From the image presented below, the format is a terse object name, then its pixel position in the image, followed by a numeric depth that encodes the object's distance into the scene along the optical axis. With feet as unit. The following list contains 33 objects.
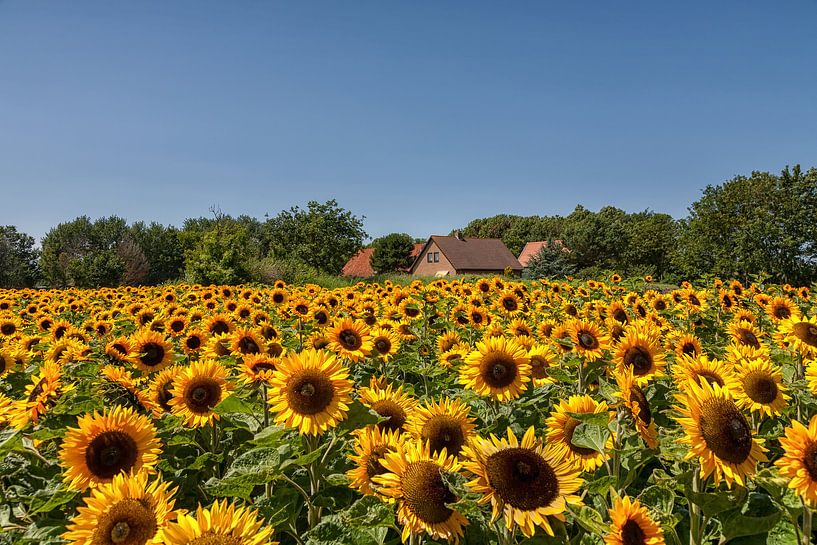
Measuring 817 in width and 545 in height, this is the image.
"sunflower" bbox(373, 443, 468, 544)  5.30
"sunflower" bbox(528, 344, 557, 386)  11.56
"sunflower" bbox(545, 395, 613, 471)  7.52
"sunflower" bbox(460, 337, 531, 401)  9.46
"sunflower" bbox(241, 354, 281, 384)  8.98
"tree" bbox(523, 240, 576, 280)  171.73
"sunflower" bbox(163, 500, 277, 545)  4.34
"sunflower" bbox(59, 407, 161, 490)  6.57
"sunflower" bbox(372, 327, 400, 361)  13.48
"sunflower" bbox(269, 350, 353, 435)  6.88
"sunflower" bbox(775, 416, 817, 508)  5.17
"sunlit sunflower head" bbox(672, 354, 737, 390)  8.42
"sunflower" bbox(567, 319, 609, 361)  12.30
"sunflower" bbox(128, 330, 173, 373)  12.85
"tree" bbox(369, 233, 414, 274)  258.78
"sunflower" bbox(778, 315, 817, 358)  11.62
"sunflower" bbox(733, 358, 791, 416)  8.15
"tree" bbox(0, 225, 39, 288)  199.52
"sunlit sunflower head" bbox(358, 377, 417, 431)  7.77
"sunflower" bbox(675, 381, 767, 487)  5.71
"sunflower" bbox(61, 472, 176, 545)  5.07
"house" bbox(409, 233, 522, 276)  214.28
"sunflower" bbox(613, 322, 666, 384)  10.34
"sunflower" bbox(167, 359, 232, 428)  8.66
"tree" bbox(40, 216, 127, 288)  194.59
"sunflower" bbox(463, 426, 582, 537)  4.98
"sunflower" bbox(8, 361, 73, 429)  7.99
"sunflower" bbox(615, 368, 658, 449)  6.77
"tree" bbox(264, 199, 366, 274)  175.73
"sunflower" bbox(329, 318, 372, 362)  11.84
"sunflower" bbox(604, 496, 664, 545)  5.09
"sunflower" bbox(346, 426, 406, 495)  6.33
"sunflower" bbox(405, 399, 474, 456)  6.74
